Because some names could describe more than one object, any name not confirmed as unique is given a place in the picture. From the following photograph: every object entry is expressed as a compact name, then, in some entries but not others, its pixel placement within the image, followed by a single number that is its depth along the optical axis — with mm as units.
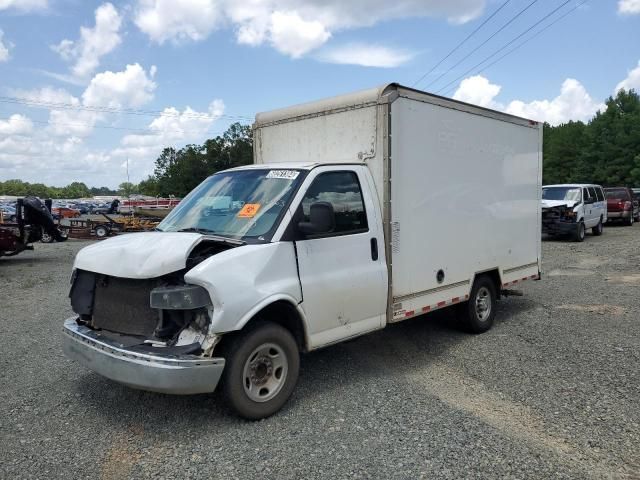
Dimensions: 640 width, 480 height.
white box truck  3932
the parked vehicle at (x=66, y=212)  34119
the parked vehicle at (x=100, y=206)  61219
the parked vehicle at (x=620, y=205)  25953
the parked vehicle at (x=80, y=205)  57538
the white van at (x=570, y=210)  18578
